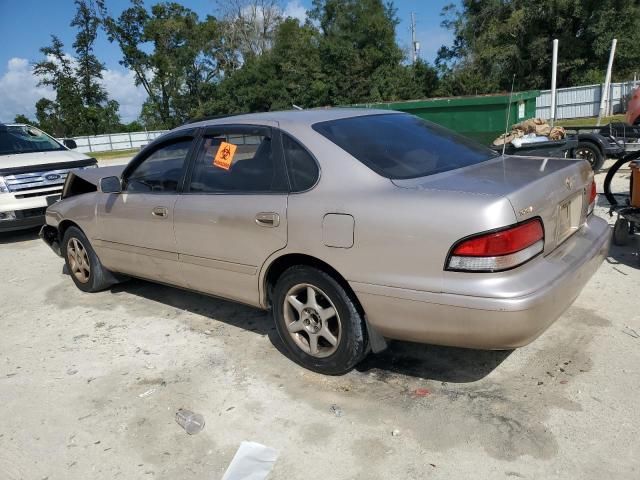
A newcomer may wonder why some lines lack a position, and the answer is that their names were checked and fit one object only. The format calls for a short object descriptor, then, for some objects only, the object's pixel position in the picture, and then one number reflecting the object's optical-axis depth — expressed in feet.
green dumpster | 38.81
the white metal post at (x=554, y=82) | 42.04
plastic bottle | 9.92
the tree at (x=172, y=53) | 169.68
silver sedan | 8.76
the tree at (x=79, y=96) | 158.71
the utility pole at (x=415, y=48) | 154.61
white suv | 25.45
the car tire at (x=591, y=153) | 31.50
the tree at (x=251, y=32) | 172.35
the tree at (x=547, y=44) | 99.30
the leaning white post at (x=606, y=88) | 47.29
